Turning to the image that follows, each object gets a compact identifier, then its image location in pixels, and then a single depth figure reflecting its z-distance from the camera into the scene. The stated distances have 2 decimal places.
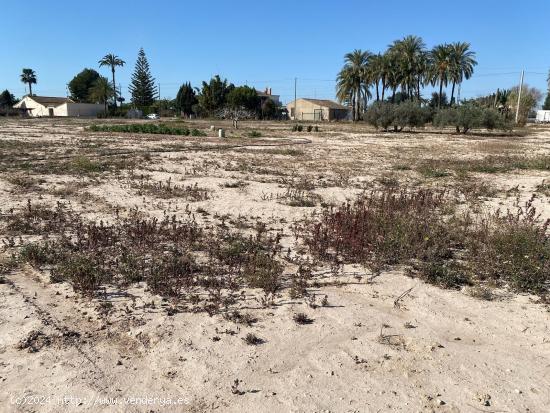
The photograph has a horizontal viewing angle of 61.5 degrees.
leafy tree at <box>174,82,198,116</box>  95.62
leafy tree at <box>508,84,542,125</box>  68.25
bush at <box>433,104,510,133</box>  41.50
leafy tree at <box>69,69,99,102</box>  112.19
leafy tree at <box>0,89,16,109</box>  95.06
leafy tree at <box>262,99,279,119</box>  88.56
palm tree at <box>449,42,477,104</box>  63.75
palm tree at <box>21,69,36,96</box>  119.94
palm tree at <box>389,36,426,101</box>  66.44
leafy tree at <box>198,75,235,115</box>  86.75
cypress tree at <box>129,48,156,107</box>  94.88
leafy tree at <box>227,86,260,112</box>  85.06
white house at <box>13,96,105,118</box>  85.94
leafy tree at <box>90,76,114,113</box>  93.88
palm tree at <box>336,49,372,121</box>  73.81
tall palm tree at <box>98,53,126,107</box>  93.75
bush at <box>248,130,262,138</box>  33.64
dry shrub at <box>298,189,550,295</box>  5.55
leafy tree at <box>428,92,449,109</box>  89.18
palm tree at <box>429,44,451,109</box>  63.22
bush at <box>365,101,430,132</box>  42.66
